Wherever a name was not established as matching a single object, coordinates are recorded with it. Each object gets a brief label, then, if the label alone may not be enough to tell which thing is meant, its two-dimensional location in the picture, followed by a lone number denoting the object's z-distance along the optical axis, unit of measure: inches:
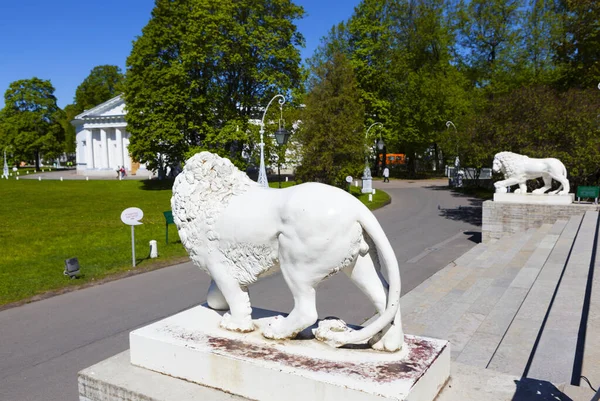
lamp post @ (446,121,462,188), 1291.8
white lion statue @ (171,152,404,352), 131.0
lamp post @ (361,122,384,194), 1092.6
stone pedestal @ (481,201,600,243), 549.6
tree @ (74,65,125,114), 2748.5
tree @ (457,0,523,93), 1359.5
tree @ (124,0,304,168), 1140.5
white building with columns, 2060.8
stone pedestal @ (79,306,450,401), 120.0
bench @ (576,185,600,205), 590.2
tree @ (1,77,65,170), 2223.2
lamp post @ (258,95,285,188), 676.1
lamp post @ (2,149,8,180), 1905.3
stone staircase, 186.9
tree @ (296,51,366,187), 953.5
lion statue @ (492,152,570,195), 542.6
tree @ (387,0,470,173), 1515.7
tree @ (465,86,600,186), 603.2
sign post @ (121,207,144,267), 418.9
